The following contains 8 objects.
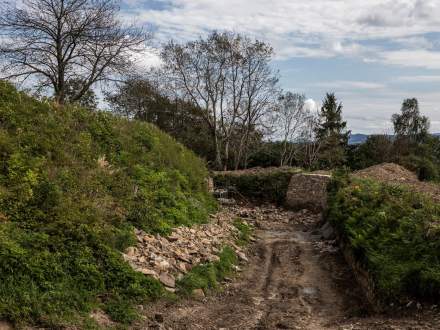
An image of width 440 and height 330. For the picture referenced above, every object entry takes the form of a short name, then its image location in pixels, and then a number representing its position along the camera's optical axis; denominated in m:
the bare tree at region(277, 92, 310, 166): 41.16
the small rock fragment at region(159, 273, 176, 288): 7.53
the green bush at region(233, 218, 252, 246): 12.41
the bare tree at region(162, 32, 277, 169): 32.28
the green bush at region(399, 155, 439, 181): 24.25
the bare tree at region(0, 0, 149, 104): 18.17
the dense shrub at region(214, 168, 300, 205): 21.02
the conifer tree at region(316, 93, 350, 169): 43.47
